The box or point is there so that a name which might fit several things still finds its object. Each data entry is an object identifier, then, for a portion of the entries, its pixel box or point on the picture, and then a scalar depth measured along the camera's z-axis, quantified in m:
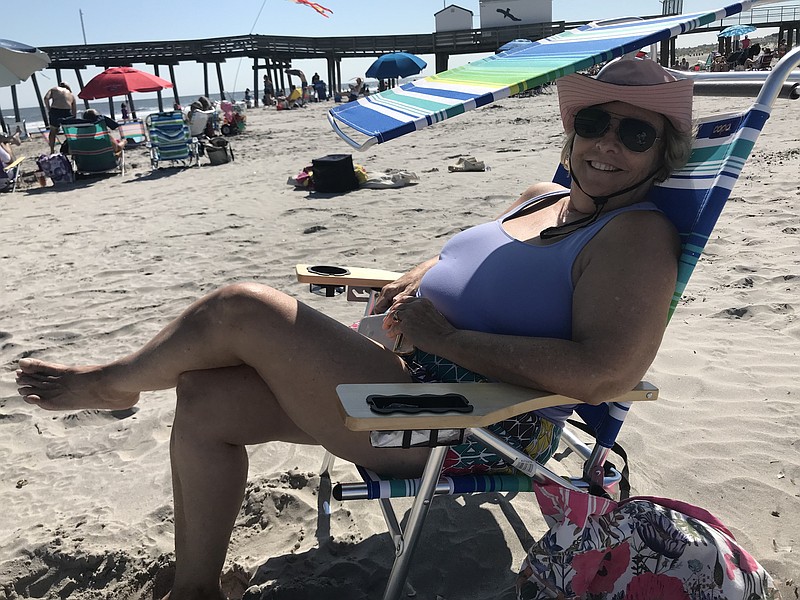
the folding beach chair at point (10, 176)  9.70
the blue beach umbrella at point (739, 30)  25.35
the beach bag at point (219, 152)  11.23
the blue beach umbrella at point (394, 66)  25.84
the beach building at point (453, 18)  37.39
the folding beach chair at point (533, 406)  1.38
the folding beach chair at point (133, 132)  14.91
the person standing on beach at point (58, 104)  12.96
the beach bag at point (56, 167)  9.98
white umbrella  10.80
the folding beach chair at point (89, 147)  10.38
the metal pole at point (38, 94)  25.93
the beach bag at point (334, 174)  7.57
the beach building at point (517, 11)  36.03
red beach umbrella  15.98
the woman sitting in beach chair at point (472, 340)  1.55
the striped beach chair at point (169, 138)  10.74
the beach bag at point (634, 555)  1.53
